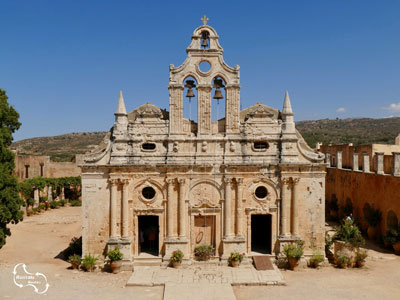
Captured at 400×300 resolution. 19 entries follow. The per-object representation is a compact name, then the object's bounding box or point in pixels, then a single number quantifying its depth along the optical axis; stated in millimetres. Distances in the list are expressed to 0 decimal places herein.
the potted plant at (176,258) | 16812
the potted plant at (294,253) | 16797
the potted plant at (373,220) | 22484
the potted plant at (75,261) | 17000
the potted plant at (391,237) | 19906
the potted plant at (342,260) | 17188
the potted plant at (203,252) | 17266
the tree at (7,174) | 17188
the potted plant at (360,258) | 17297
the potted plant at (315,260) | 17078
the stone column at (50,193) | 38125
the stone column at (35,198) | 35662
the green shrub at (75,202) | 38916
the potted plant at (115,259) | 16547
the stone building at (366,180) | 21312
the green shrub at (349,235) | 17344
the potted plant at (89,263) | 16703
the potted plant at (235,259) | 16938
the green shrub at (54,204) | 37000
